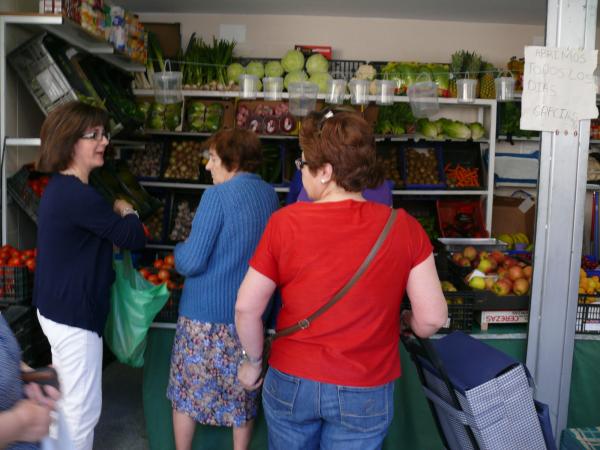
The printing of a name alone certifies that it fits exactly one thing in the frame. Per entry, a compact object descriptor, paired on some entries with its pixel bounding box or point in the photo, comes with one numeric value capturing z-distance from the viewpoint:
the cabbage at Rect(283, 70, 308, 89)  5.94
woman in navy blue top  2.61
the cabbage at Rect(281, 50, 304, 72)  6.14
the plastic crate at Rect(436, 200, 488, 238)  6.11
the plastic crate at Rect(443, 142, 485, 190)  6.45
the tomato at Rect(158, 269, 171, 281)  3.46
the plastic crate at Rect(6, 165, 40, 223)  3.72
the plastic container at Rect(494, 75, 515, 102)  4.48
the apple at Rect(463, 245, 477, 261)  3.76
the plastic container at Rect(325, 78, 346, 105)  4.81
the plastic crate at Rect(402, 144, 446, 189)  6.05
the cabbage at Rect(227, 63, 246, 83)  6.00
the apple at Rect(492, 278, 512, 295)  3.30
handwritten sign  2.90
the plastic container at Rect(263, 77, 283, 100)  5.00
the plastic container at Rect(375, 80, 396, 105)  4.90
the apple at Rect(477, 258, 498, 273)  3.56
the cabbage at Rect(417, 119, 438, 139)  6.18
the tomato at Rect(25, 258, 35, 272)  3.36
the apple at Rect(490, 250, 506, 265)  3.67
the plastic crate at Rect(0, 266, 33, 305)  3.25
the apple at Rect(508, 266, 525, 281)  3.37
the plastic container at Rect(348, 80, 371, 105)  4.91
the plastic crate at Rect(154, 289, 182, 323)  3.34
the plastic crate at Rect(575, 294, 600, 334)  3.24
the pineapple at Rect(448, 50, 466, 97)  6.36
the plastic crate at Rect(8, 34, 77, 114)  3.82
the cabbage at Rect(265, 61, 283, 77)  6.15
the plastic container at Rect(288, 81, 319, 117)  4.75
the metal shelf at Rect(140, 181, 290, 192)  5.91
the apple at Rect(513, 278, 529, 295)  3.29
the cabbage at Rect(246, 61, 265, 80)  6.07
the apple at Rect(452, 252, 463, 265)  3.67
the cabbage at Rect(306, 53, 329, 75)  6.14
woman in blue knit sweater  2.66
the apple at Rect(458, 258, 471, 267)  3.65
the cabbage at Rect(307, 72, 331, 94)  5.93
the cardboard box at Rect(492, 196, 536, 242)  6.73
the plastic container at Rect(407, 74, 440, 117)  4.75
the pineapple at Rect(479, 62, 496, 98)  6.21
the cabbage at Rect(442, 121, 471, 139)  6.24
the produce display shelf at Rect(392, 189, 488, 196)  6.01
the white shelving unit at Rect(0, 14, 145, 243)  3.56
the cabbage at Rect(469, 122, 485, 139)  6.35
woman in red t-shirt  1.91
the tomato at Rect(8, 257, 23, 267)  3.36
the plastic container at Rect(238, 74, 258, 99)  4.94
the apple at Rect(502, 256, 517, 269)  3.56
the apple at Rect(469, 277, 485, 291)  3.33
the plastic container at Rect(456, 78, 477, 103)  5.01
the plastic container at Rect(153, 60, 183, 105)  4.59
